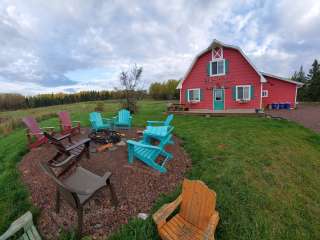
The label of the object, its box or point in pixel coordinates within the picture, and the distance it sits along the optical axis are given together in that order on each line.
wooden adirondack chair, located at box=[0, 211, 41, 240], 1.56
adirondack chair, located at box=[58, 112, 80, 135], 5.70
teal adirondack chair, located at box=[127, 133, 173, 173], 3.29
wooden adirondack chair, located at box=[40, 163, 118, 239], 1.72
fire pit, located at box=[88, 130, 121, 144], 4.71
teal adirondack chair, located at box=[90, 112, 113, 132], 5.82
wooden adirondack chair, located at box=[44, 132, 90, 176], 2.88
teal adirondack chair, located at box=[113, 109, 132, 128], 6.73
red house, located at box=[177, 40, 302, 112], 10.98
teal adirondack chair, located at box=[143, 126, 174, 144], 3.84
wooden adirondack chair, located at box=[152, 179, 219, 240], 1.76
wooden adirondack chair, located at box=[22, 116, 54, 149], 4.64
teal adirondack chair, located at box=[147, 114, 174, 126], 5.23
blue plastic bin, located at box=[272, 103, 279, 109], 13.84
